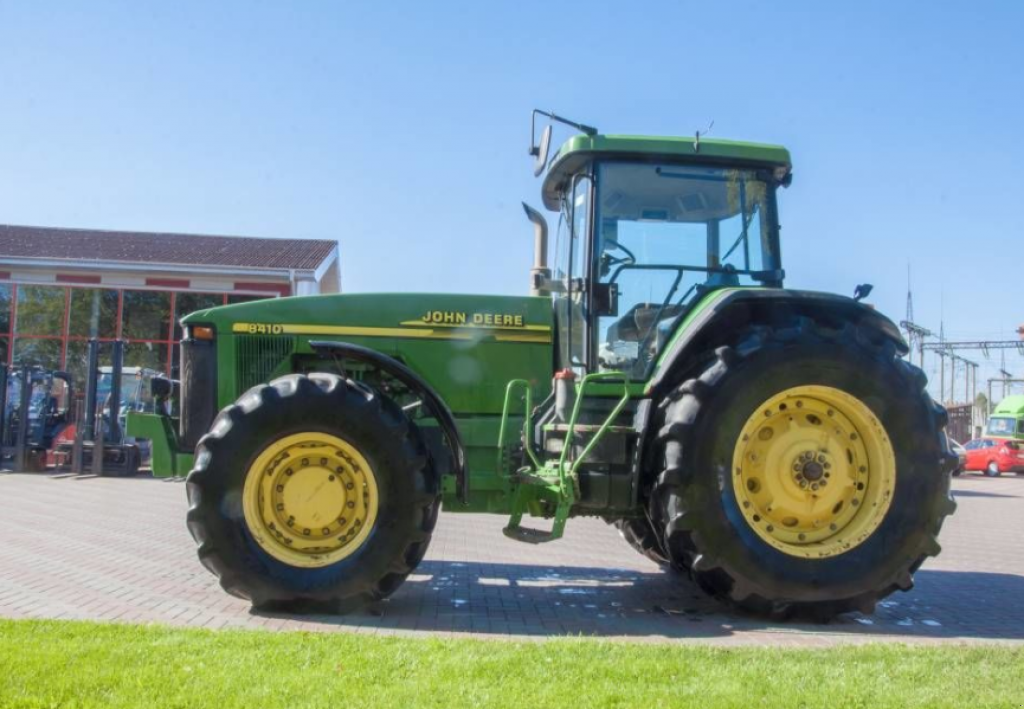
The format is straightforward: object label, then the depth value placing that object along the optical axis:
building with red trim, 23.17
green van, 38.50
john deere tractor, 5.64
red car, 33.66
